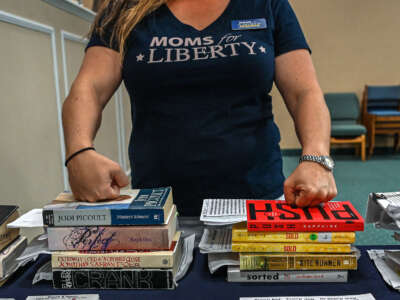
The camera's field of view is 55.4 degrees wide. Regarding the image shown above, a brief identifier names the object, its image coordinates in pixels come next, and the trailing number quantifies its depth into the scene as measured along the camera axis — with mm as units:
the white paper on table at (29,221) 741
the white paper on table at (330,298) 613
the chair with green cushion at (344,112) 5485
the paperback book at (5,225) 745
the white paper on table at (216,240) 703
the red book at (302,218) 651
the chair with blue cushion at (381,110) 5363
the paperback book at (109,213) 662
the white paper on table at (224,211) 673
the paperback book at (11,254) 709
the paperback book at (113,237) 668
